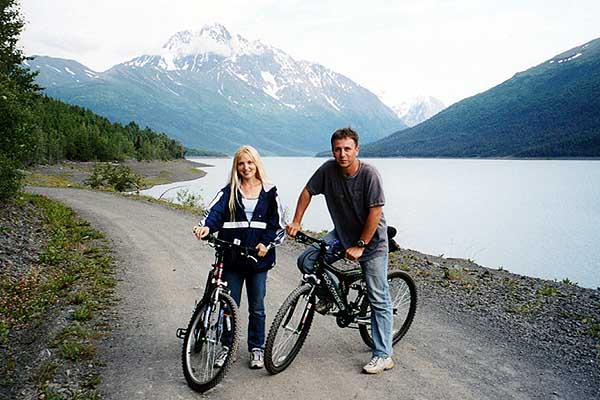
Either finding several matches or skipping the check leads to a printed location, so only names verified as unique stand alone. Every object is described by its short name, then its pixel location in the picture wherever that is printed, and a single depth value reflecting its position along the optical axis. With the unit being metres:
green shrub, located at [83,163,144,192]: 34.78
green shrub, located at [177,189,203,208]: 26.17
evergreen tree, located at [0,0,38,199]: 16.27
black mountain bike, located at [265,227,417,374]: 5.66
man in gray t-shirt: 5.52
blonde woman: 5.54
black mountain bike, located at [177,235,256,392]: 5.27
